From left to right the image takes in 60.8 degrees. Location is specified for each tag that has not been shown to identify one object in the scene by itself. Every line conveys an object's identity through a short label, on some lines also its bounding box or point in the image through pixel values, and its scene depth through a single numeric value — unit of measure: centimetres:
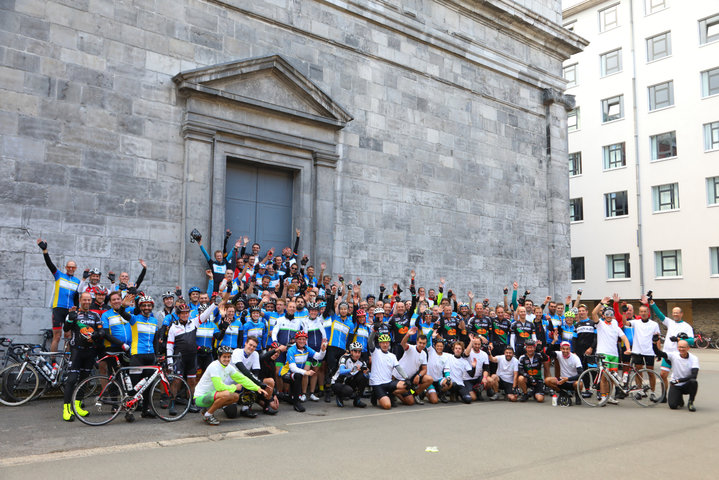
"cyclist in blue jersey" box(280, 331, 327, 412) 1066
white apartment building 3131
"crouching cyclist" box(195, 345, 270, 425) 909
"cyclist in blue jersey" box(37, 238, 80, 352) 1074
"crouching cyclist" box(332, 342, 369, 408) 1105
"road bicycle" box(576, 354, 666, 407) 1170
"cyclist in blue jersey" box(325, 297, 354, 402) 1209
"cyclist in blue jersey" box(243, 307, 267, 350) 1116
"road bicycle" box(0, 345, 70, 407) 966
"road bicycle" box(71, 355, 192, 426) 877
